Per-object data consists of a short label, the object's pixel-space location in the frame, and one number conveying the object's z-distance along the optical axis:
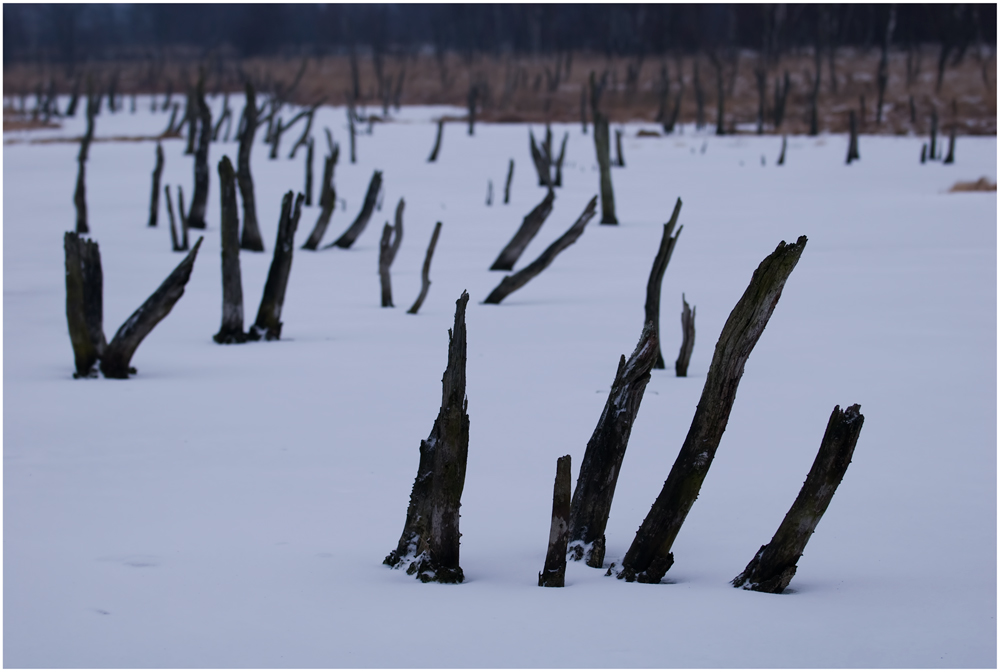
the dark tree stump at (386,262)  18.66
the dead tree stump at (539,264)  18.69
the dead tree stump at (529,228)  22.23
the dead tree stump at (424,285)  17.72
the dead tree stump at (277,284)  15.94
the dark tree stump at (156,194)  30.11
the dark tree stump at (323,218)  26.52
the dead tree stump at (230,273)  15.47
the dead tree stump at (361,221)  27.61
